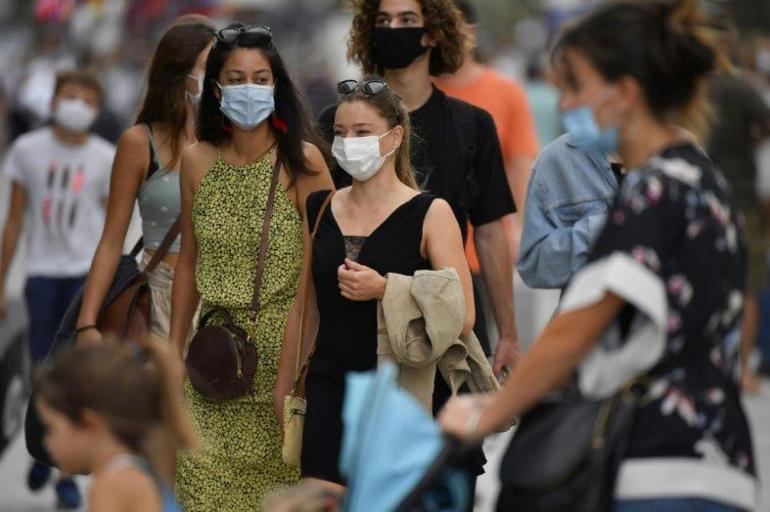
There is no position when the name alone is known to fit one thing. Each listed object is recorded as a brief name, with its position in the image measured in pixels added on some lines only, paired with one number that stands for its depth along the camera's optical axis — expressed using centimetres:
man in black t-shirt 1160
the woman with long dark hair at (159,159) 1176
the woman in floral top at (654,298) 696
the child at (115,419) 718
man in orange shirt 1471
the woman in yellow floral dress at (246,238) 1088
